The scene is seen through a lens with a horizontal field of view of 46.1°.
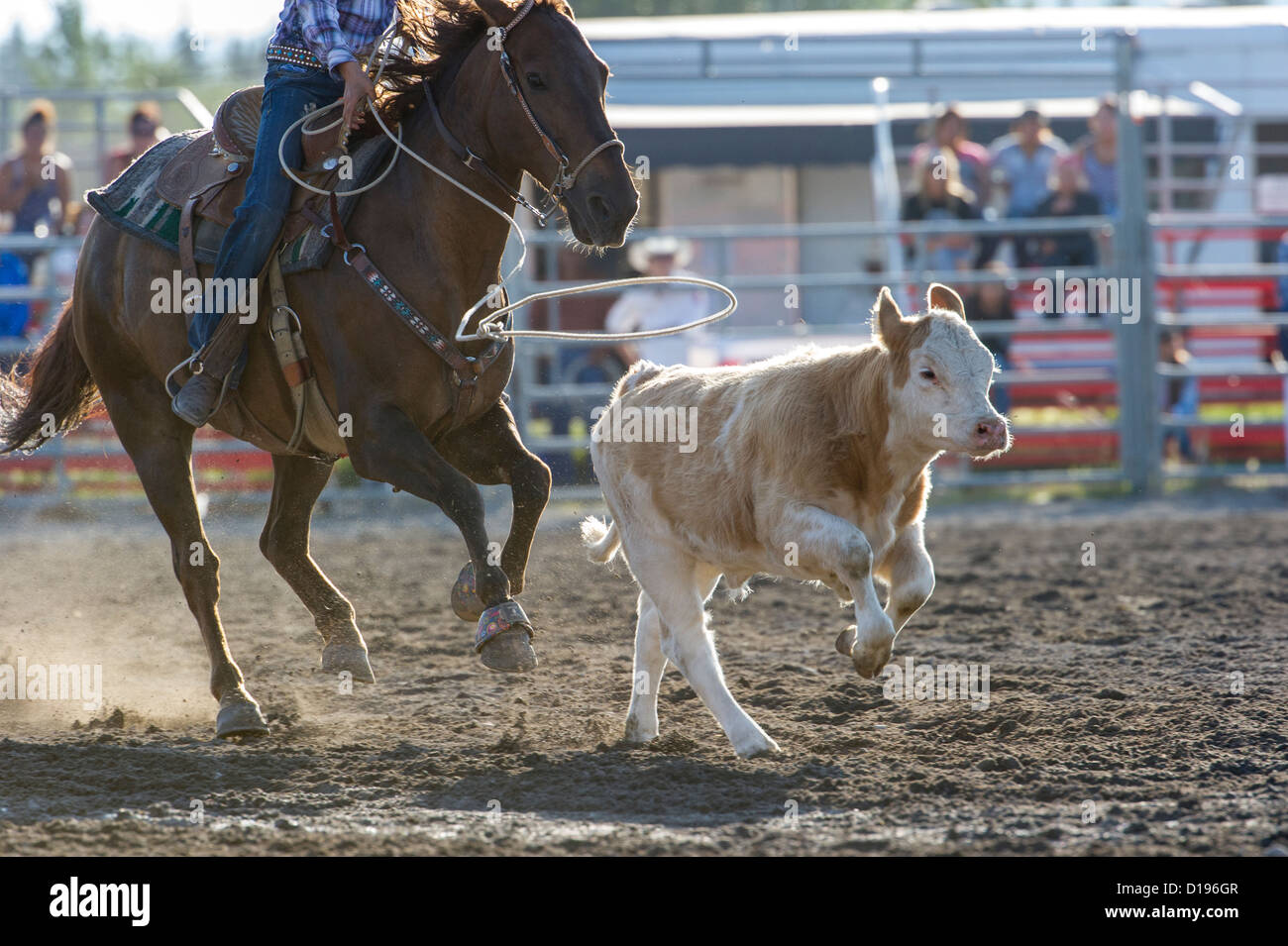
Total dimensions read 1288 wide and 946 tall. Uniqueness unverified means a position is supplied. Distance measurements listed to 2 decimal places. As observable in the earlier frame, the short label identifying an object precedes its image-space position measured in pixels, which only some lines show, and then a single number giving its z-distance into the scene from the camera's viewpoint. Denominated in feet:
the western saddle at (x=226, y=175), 17.28
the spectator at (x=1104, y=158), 41.81
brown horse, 16.02
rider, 16.85
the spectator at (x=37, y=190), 40.01
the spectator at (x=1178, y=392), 40.90
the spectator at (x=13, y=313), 39.84
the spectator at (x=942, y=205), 40.91
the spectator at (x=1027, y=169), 41.60
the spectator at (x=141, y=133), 38.24
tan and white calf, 14.75
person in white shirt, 40.50
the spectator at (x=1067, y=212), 40.98
